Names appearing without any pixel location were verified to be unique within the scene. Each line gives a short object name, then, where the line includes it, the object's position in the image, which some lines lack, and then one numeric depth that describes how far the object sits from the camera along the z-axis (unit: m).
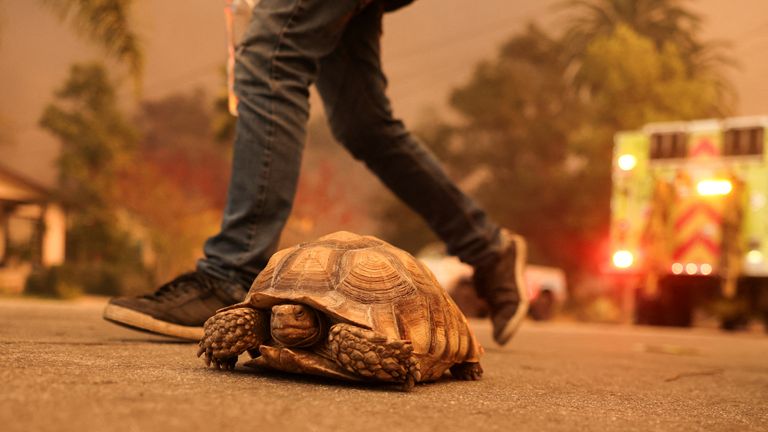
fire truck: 8.34
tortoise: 1.53
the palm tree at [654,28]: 28.91
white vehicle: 10.77
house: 18.72
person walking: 2.17
